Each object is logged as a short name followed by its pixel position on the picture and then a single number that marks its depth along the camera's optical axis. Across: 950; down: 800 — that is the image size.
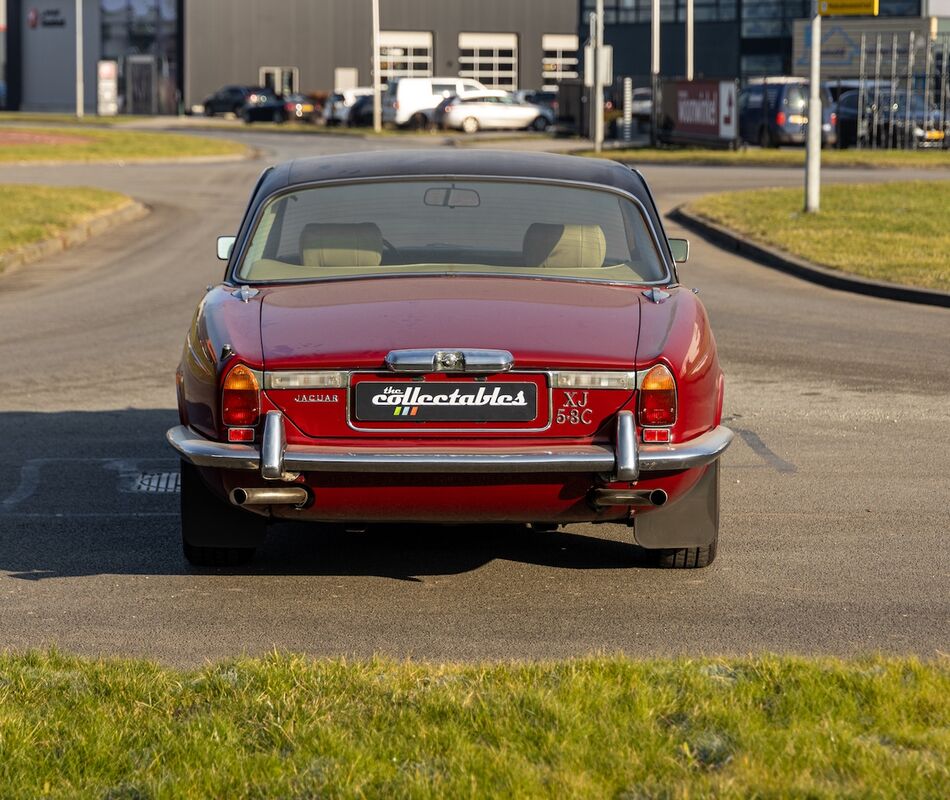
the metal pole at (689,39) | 56.25
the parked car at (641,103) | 55.08
